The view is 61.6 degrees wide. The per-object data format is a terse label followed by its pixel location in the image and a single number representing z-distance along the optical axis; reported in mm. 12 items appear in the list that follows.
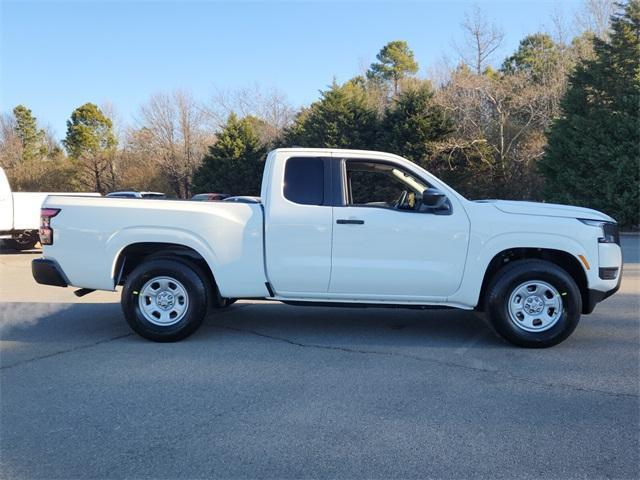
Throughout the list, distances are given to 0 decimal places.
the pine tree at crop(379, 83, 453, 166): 27172
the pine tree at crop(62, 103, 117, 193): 45031
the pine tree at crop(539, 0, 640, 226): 20016
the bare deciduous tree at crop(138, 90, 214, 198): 40844
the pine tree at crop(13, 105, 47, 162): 52469
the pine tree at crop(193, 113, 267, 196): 34094
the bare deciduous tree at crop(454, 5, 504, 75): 32219
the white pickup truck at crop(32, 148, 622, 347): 5418
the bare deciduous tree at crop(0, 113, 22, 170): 49531
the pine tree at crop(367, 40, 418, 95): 55406
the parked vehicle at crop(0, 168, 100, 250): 13992
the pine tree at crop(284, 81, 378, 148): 30047
